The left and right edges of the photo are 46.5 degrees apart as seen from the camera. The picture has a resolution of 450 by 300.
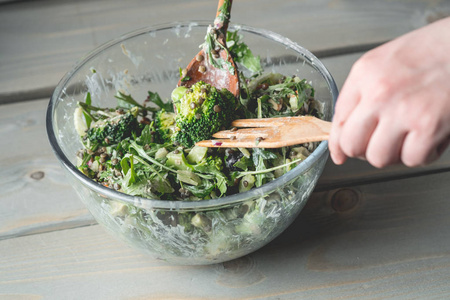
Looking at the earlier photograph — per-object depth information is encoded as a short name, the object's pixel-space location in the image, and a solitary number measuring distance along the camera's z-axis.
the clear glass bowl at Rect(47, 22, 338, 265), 0.89
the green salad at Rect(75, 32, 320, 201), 0.97
